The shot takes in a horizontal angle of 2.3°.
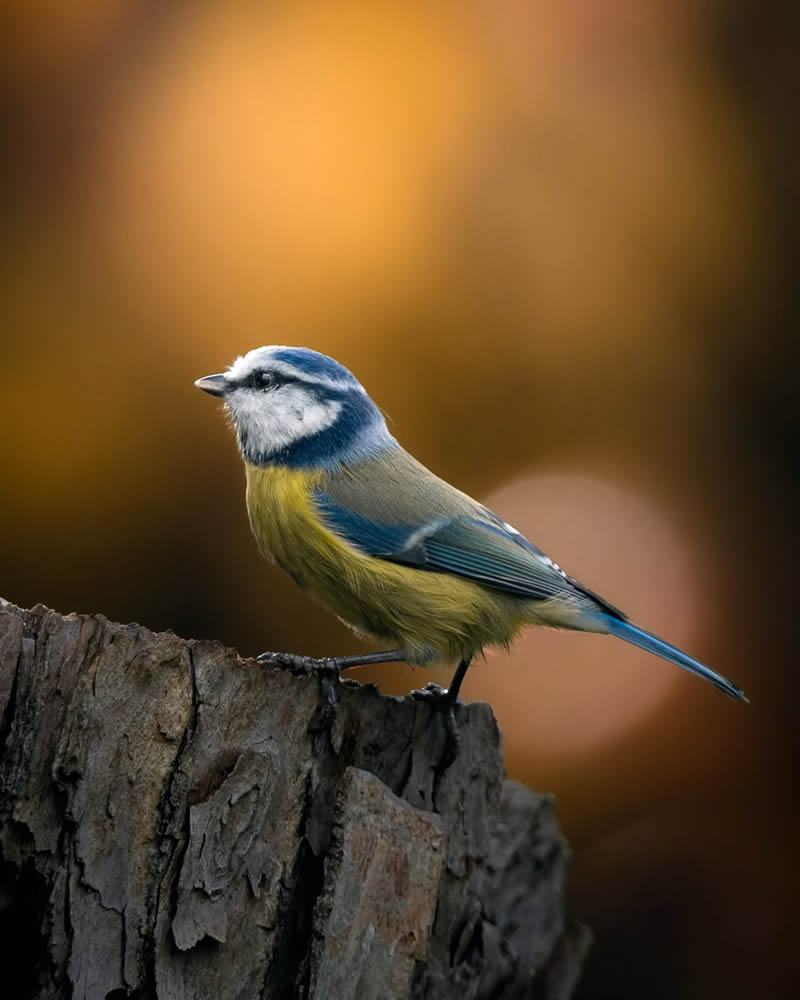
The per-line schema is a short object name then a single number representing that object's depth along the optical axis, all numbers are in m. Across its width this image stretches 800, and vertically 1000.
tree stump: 3.50
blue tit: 3.55
